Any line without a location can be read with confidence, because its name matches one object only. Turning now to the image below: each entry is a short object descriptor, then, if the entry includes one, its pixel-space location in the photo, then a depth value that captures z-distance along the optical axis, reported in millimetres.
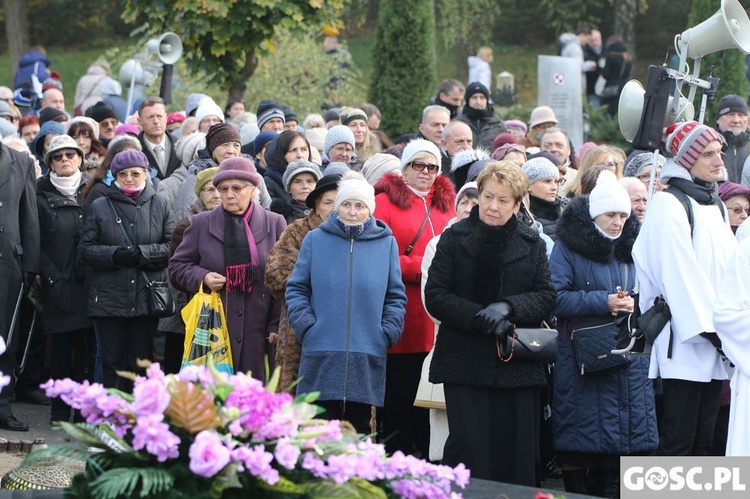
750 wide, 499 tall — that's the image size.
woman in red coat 16828
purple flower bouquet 6719
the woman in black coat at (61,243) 19672
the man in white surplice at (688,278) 14469
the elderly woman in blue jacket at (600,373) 15719
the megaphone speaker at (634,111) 16687
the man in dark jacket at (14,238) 18609
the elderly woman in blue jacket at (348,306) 14773
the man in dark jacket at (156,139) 22984
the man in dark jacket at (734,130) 25328
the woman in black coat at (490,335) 13977
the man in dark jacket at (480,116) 27437
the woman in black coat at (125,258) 18250
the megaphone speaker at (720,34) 16516
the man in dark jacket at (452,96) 29094
